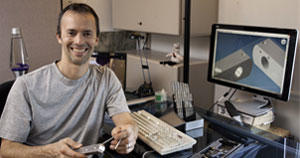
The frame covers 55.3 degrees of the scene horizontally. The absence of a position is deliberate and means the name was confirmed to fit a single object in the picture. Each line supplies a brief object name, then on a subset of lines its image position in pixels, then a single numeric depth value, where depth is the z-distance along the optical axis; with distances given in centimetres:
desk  109
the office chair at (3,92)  113
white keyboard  108
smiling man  102
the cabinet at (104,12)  250
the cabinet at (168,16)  184
